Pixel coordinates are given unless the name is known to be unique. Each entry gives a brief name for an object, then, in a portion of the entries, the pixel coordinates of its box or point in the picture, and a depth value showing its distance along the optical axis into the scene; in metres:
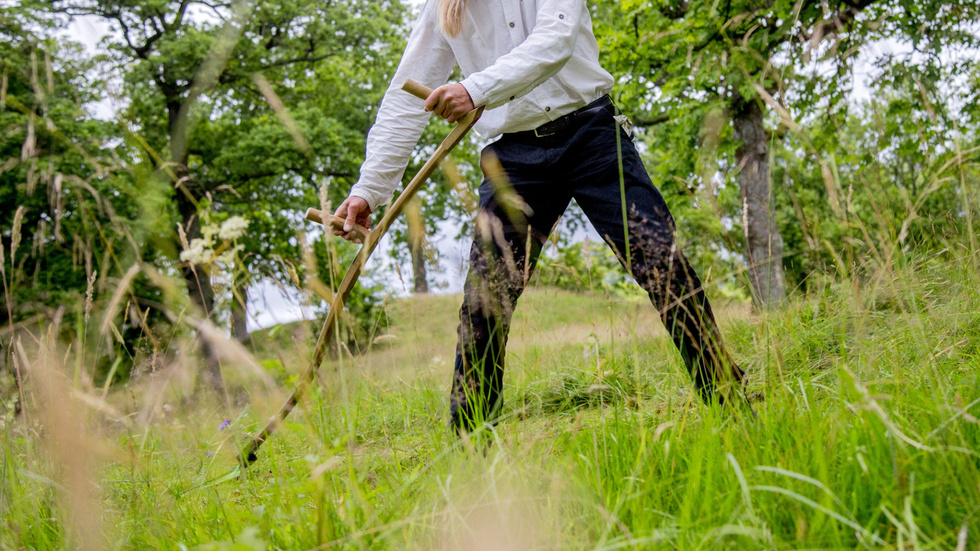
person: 1.84
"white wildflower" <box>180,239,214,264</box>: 2.02
